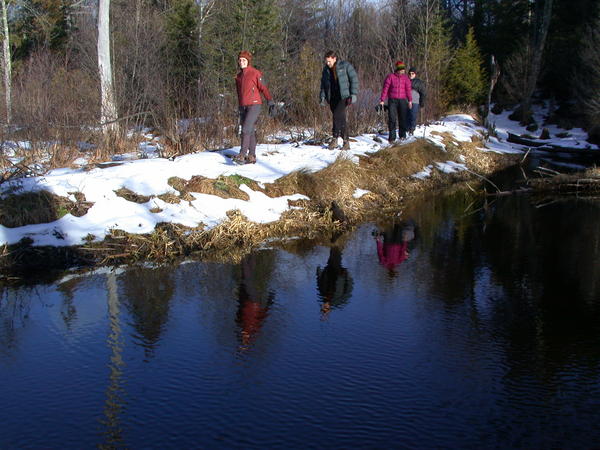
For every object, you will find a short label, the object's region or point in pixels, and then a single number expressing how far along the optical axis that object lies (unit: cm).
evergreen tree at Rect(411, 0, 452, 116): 2238
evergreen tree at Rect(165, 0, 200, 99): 2658
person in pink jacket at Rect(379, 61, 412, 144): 1475
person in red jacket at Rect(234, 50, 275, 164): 1138
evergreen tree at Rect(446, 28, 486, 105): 3080
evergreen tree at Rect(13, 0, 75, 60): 3478
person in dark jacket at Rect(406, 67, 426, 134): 1669
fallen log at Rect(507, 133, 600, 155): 2164
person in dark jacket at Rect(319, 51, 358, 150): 1276
